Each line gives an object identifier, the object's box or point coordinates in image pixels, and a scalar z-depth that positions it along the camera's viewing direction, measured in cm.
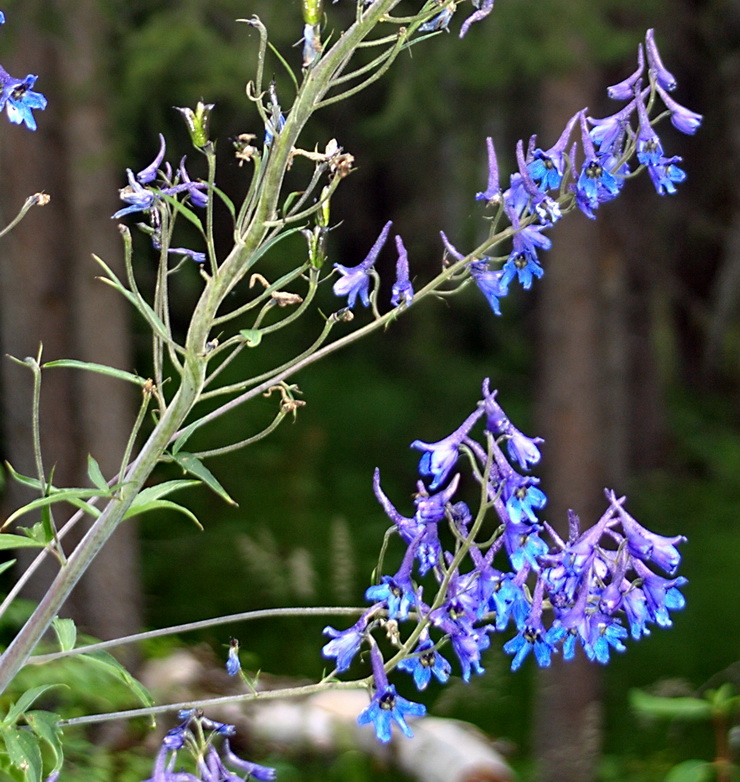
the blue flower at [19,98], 401
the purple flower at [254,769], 380
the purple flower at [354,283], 408
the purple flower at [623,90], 402
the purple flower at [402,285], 392
